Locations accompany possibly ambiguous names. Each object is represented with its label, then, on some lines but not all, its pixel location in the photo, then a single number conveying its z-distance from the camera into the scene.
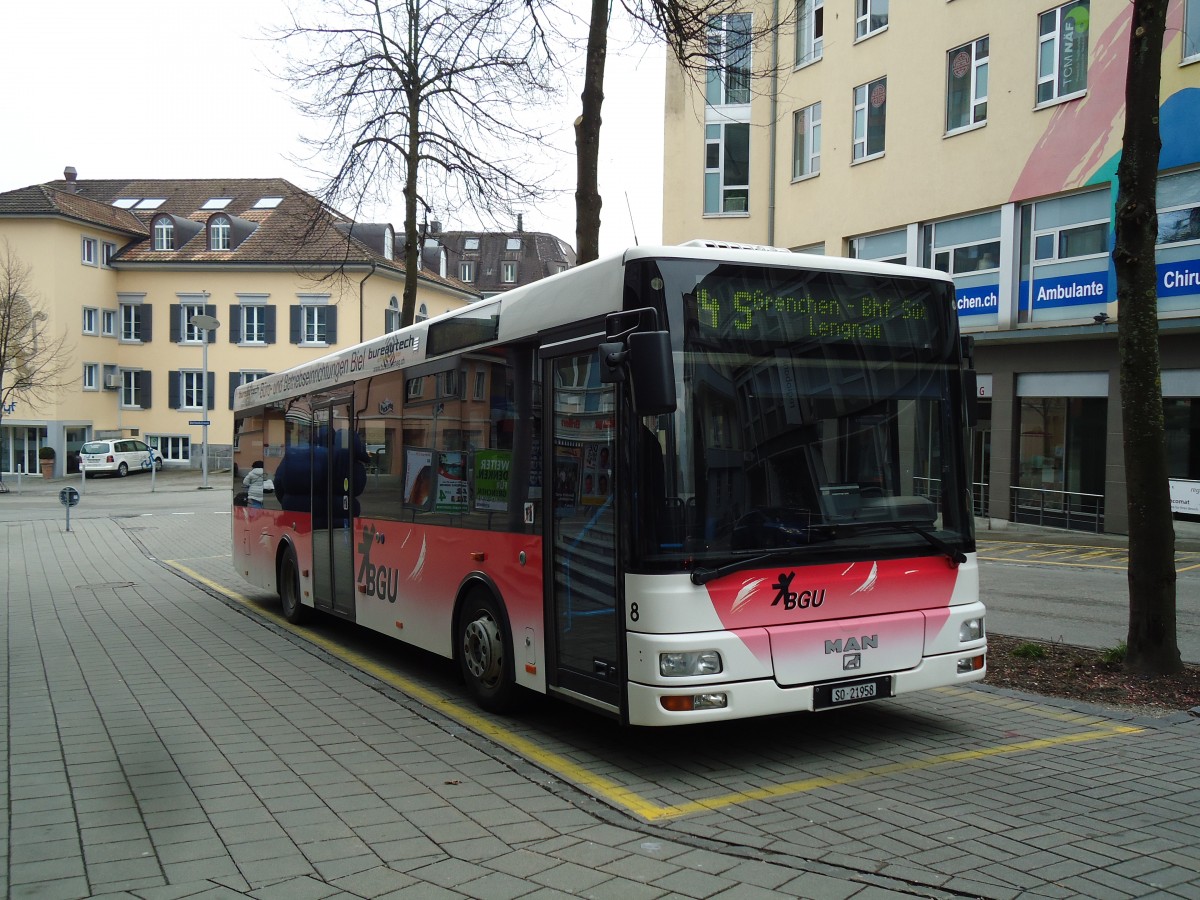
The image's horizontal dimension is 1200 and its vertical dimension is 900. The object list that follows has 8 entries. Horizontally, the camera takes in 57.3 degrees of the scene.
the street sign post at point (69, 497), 25.06
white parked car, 52.00
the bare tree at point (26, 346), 47.97
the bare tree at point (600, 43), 12.08
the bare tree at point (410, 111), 17.72
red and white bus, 5.85
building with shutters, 55.22
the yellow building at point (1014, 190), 22.03
